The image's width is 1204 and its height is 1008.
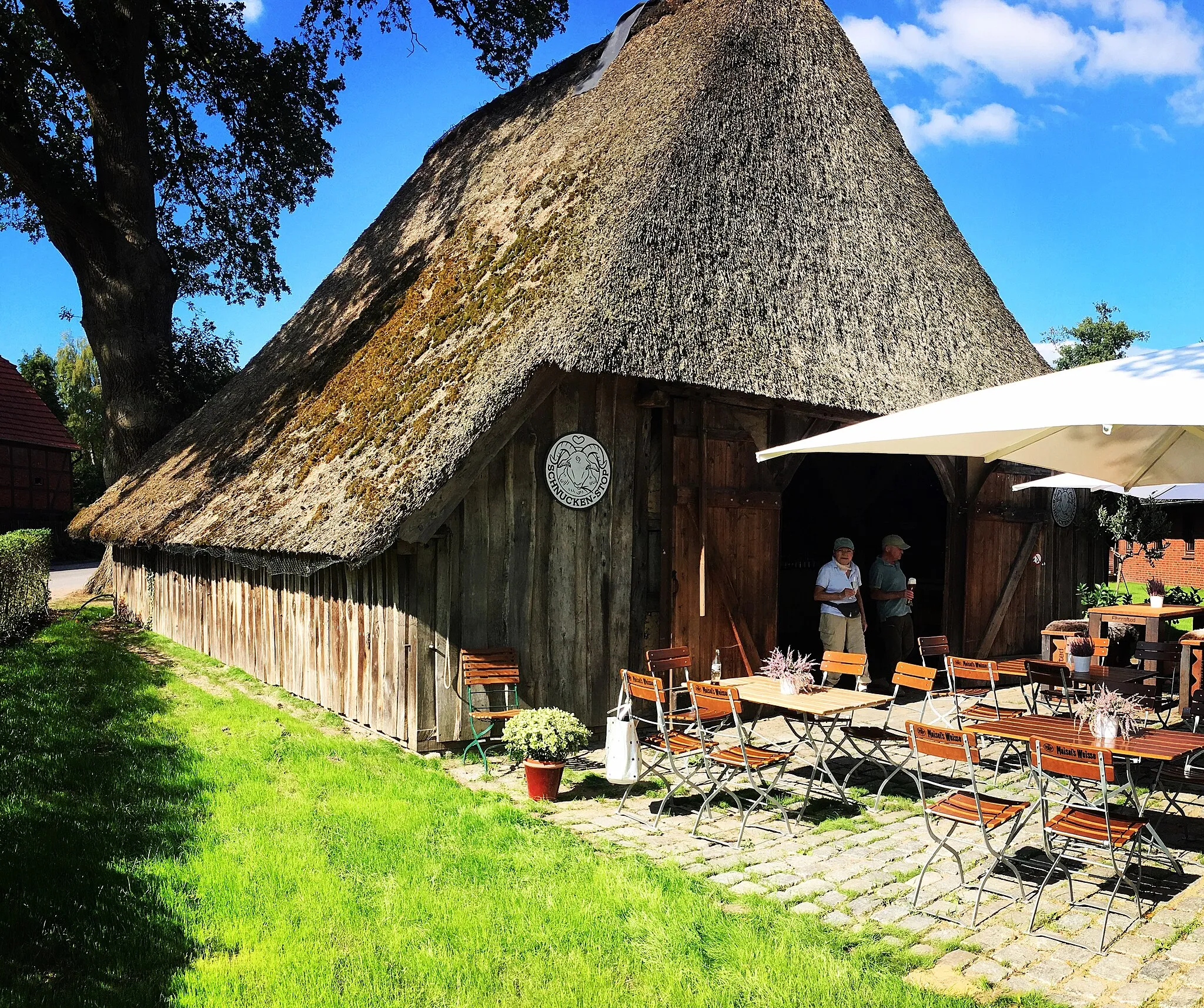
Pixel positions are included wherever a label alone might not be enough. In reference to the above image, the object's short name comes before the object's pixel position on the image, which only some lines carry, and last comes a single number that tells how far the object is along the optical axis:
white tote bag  6.30
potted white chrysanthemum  6.24
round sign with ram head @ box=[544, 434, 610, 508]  7.97
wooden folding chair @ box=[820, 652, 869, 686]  6.88
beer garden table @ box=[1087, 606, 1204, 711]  9.38
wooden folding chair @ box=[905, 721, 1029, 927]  4.45
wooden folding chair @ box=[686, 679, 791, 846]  5.66
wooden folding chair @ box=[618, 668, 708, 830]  6.12
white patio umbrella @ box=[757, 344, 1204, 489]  4.08
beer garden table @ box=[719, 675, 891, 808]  5.97
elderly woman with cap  8.92
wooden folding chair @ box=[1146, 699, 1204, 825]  5.22
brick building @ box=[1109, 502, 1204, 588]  27.86
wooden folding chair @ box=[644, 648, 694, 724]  7.20
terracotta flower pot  6.28
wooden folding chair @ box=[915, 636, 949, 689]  8.20
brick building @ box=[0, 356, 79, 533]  30.70
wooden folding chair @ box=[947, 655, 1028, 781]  7.38
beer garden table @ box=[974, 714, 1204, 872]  4.61
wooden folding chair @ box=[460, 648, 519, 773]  7.42
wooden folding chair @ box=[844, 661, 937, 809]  6.42
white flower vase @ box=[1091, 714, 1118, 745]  4.82
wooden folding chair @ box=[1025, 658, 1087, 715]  7.91
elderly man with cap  9.88
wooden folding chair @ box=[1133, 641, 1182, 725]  7.91
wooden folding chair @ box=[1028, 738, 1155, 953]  4.24
